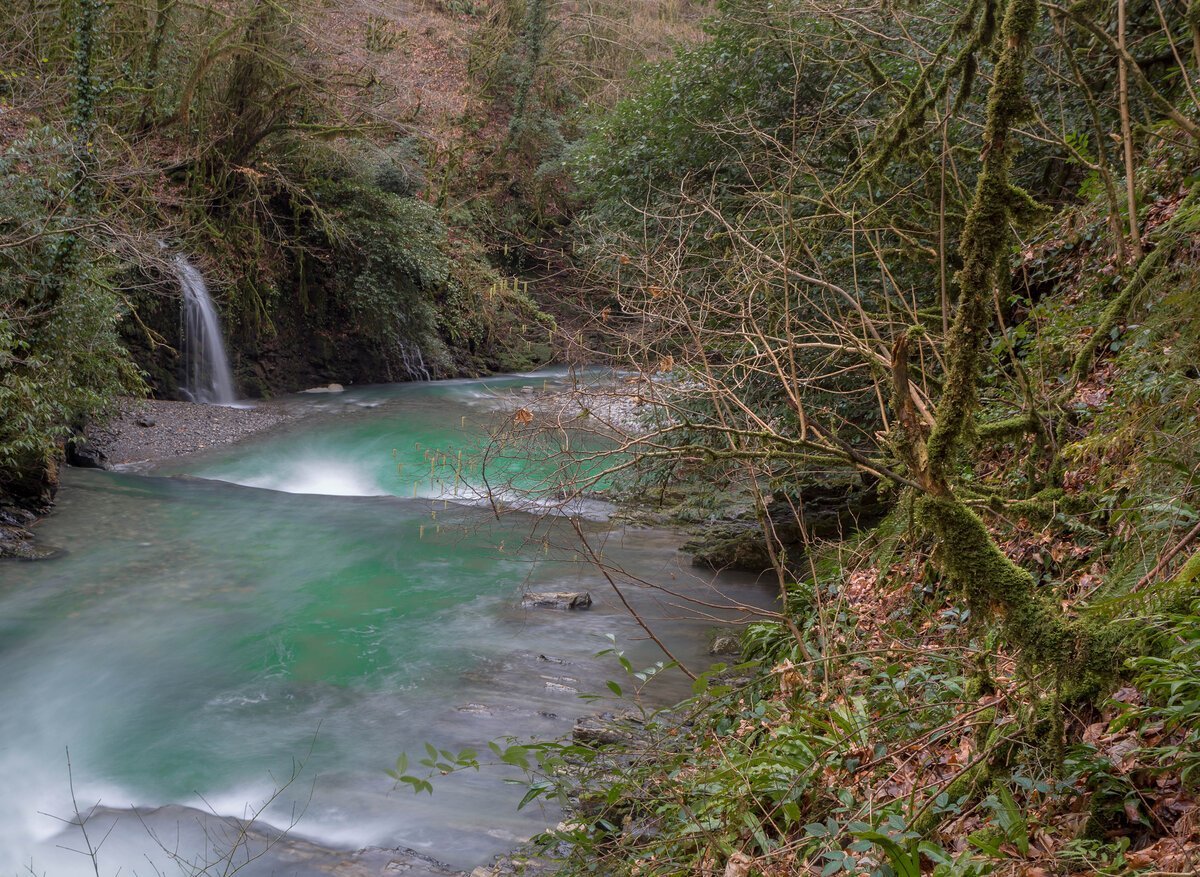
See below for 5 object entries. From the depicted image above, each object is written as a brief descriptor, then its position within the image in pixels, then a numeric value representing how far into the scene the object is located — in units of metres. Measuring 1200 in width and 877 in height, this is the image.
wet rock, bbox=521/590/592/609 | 8.45
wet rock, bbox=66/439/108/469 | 12.95
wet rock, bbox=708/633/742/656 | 6.97
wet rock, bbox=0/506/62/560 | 9.37
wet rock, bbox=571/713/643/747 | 5.25
